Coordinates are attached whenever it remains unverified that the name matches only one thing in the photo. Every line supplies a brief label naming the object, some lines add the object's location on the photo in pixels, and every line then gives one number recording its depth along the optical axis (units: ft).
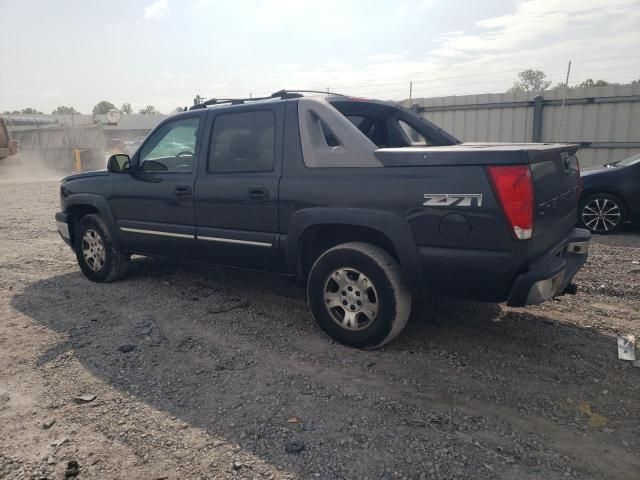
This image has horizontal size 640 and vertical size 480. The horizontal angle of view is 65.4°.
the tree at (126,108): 325.09
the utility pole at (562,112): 38.93
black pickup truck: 10.34
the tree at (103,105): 338.17
